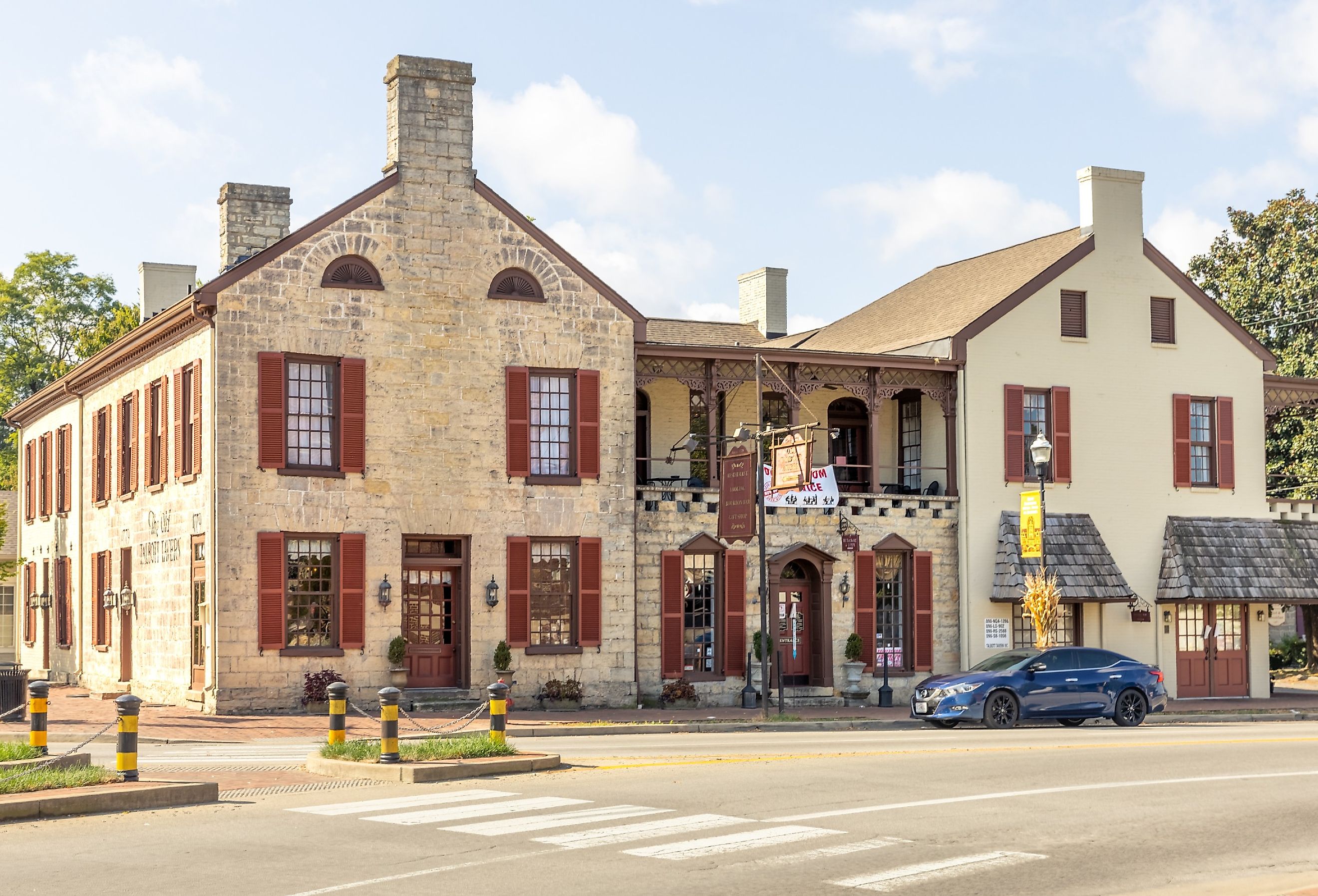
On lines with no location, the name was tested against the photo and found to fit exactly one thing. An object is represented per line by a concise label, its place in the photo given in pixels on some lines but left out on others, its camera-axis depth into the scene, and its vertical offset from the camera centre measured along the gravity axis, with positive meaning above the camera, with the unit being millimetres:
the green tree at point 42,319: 62031 +9211
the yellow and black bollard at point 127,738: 16016 -1699
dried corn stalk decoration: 32594 -969
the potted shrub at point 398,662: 29734 -1813
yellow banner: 31656 +514
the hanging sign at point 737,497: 28830 +1051
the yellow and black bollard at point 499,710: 19297 -1756
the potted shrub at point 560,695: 30844 -2528
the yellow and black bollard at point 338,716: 19781 -1870
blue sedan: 26172 -2177
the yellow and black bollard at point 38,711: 18422 -1651
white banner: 33312 +1288
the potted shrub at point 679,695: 31844 -2634
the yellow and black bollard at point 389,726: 17828 -1767
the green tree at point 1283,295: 47844 +7699
